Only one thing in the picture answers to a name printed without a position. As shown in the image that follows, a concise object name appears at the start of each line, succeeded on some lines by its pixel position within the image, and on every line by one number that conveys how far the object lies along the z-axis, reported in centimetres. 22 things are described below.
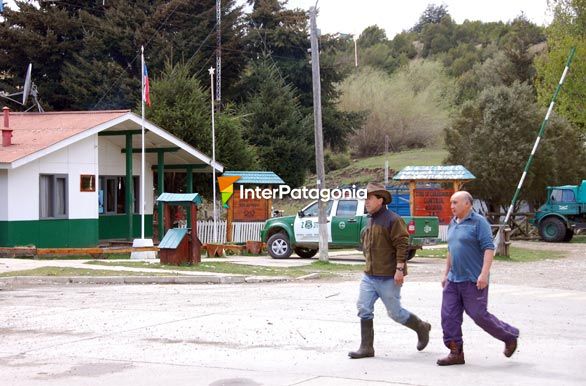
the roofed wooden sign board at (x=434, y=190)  3316
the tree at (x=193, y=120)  3847
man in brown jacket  963
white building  2536
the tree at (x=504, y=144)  4072
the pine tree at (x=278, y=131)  5038
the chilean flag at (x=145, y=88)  2769
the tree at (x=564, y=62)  4947
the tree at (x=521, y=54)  7275
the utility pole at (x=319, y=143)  2467
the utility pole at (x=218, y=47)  4649
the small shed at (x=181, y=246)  2223
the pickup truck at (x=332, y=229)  2541
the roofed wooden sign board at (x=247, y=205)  3128
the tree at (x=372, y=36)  11994
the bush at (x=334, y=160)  6322
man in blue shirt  914
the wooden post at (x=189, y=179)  3356
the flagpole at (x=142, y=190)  2775
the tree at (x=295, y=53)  5797
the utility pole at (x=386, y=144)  6537
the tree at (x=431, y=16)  14777
